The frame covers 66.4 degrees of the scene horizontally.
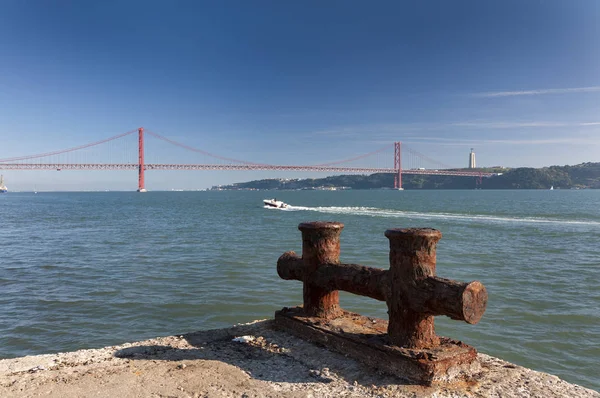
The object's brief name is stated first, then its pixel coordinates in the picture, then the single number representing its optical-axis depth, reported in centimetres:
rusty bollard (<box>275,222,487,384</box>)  321
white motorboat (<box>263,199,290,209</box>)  6032
